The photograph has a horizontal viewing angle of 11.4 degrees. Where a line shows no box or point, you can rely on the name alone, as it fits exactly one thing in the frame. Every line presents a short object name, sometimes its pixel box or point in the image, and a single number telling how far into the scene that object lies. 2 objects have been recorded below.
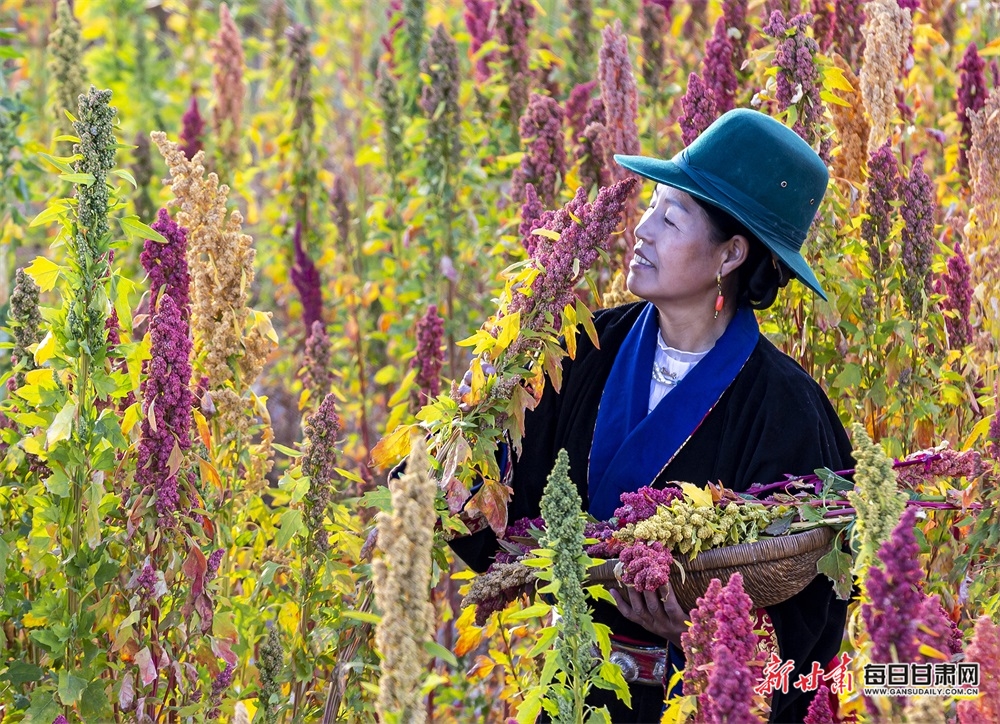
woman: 6.14
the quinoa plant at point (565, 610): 5.81
